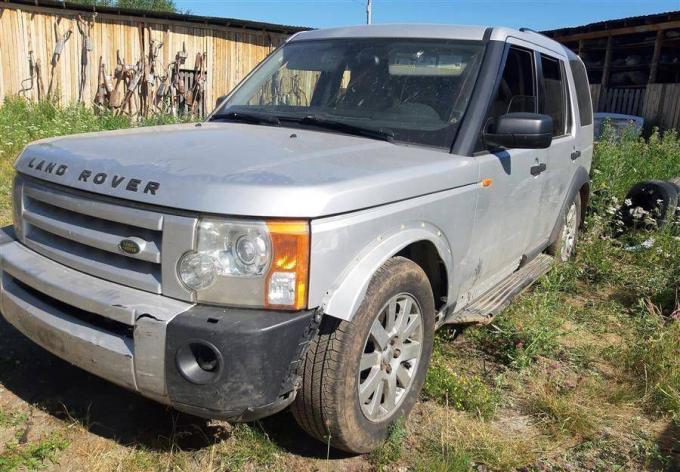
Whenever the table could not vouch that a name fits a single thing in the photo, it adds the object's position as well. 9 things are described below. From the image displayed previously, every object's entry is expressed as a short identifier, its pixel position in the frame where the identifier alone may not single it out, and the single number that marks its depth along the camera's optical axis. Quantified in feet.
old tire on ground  20.13
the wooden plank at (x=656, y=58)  51.72
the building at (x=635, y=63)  51.57
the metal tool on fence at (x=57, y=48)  37.86
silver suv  6.98
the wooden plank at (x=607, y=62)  57.52
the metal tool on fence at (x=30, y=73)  37.11
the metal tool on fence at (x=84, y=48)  38.56
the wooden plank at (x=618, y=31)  50.06
